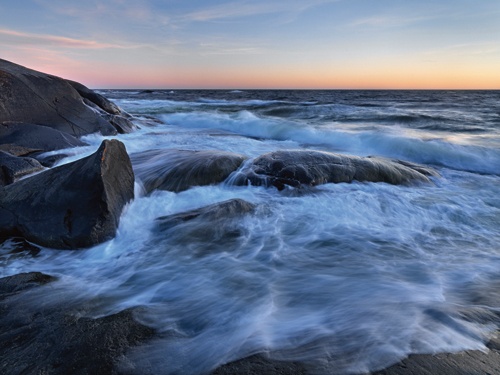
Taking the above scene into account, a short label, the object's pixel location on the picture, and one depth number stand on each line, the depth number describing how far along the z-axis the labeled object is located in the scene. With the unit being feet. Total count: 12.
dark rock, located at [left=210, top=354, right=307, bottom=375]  5.22
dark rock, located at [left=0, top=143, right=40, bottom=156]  17.11
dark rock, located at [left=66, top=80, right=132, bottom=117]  32.14
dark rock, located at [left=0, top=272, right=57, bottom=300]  7.57
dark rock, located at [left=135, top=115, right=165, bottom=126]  42.43
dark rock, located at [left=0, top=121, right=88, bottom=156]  18.40
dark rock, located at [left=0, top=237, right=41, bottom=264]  9.34
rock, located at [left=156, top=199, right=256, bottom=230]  11.97
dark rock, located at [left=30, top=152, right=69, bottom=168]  16.97
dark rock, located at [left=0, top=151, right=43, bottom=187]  13.80
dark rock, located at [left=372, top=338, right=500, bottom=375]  5.19
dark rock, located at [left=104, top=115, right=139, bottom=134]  30.25
